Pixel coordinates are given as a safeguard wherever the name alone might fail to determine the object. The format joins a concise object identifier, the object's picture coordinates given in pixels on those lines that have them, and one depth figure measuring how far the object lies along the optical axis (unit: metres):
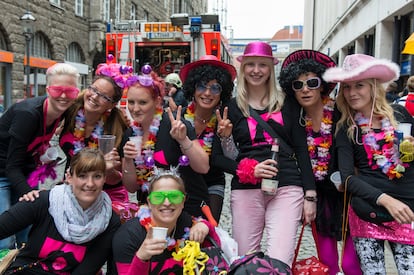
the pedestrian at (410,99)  6.11
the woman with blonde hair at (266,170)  3.04
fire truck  11.50
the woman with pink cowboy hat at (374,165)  2.75
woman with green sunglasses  2.57
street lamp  13.14
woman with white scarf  2.74
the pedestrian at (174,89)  8.33
